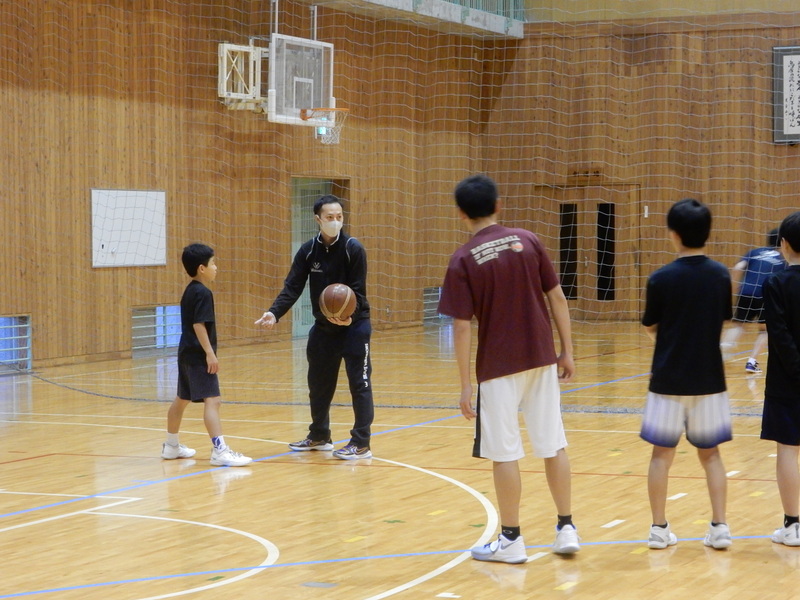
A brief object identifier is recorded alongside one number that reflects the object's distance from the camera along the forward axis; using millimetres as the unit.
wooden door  18719
